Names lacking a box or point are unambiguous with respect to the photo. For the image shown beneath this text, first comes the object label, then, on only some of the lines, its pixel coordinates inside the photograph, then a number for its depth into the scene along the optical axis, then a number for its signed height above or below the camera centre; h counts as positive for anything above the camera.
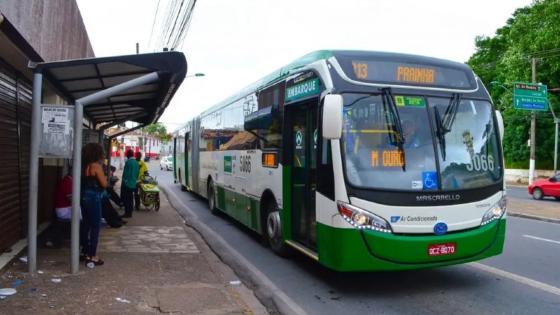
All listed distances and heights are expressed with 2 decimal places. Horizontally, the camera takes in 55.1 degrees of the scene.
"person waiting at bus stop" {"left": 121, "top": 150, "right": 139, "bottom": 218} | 12.95 -0.58
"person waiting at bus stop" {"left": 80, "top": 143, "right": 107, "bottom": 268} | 7.26 -0.49
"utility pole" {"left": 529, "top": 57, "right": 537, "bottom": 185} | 33.41 +1.74
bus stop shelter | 6.67 +1.22
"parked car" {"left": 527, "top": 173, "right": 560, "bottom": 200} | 25.30 -1.32
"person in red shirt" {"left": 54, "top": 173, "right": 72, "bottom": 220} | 8.09 -0.60
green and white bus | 6.12 -0.04
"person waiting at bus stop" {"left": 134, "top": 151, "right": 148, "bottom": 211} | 14.77 -0.50
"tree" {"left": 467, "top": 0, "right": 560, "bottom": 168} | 35.94 +6.48
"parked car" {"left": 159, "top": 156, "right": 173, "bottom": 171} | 50.88 -0.46
